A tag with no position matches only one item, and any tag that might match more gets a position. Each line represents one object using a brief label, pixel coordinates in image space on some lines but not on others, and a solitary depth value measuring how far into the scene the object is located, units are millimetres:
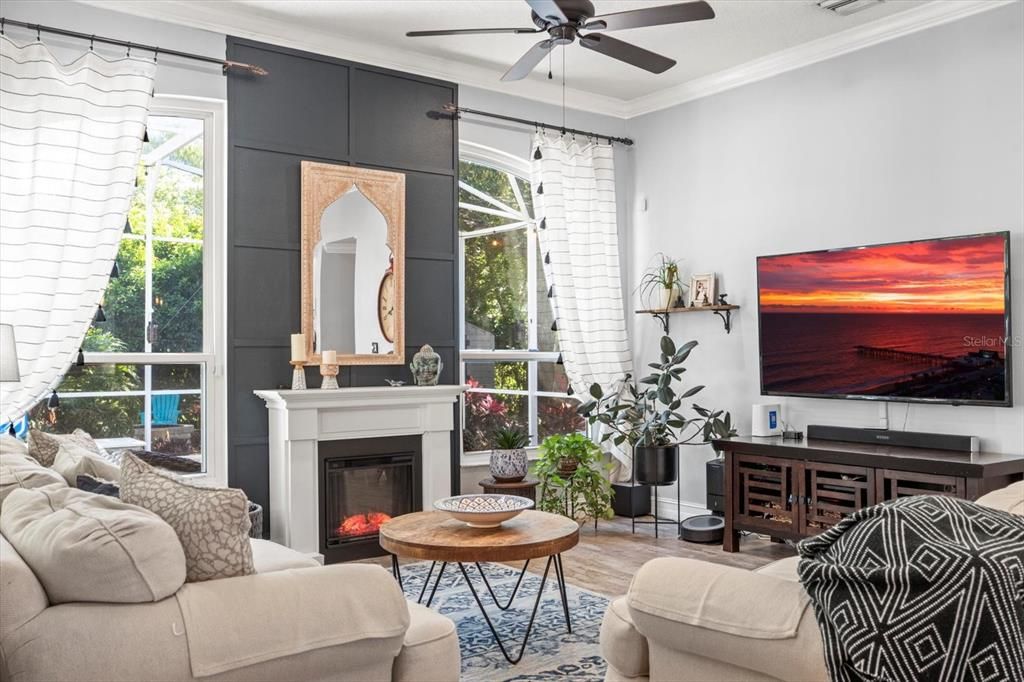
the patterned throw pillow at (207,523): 2051
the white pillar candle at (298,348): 4742
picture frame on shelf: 5699
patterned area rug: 3113
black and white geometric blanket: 1479
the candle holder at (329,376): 4820
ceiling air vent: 4520
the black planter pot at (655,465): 5398
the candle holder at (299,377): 4711
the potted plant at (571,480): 5516
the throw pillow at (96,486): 2605
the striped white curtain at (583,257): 5945
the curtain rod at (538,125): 5484
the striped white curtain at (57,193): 3996
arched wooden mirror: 4914
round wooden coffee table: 2965
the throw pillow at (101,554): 1836
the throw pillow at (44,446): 3182
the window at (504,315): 5859
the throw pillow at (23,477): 2357
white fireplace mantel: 4586
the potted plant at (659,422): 5398
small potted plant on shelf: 5906
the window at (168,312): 4441
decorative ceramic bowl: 3219
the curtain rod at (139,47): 4066
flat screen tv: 4316
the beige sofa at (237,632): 1766
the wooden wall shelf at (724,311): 5580
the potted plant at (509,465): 5273
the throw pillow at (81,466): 2852
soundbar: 4352
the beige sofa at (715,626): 1756
